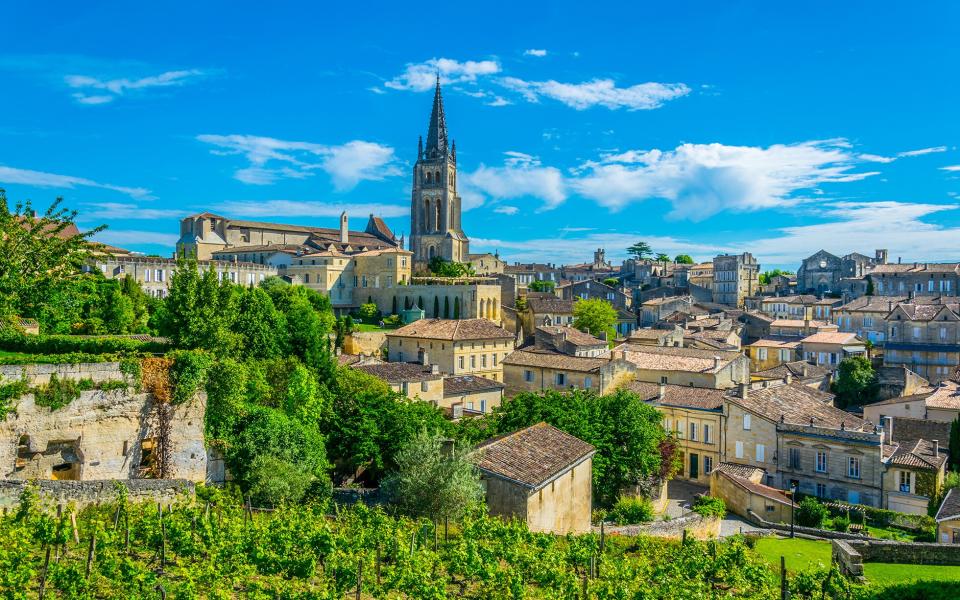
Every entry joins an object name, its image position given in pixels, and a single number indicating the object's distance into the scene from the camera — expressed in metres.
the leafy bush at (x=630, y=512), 27.02
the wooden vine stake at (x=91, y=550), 12.32
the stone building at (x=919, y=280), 84.31
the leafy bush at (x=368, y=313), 74.31
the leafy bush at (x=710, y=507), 28.45
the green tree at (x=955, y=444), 37.44
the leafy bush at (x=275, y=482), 19.72
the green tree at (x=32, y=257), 22.44
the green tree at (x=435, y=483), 19.48
